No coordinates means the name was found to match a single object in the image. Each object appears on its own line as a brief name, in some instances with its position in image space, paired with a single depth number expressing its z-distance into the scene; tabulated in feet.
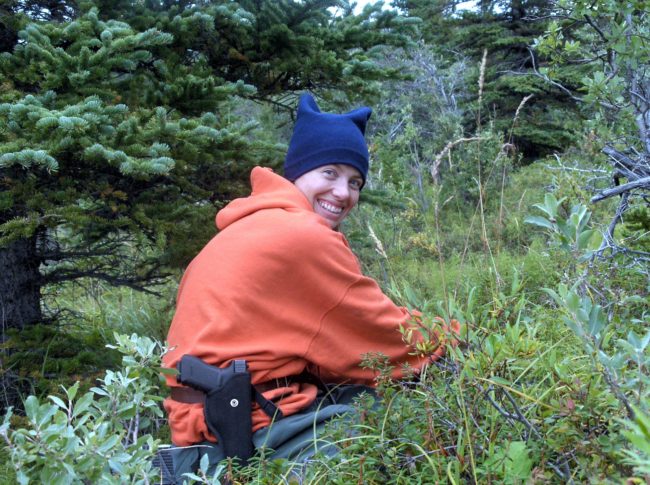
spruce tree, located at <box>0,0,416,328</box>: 10.65
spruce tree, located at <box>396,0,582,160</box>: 44.75
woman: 8.51
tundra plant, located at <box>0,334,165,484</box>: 4.83
